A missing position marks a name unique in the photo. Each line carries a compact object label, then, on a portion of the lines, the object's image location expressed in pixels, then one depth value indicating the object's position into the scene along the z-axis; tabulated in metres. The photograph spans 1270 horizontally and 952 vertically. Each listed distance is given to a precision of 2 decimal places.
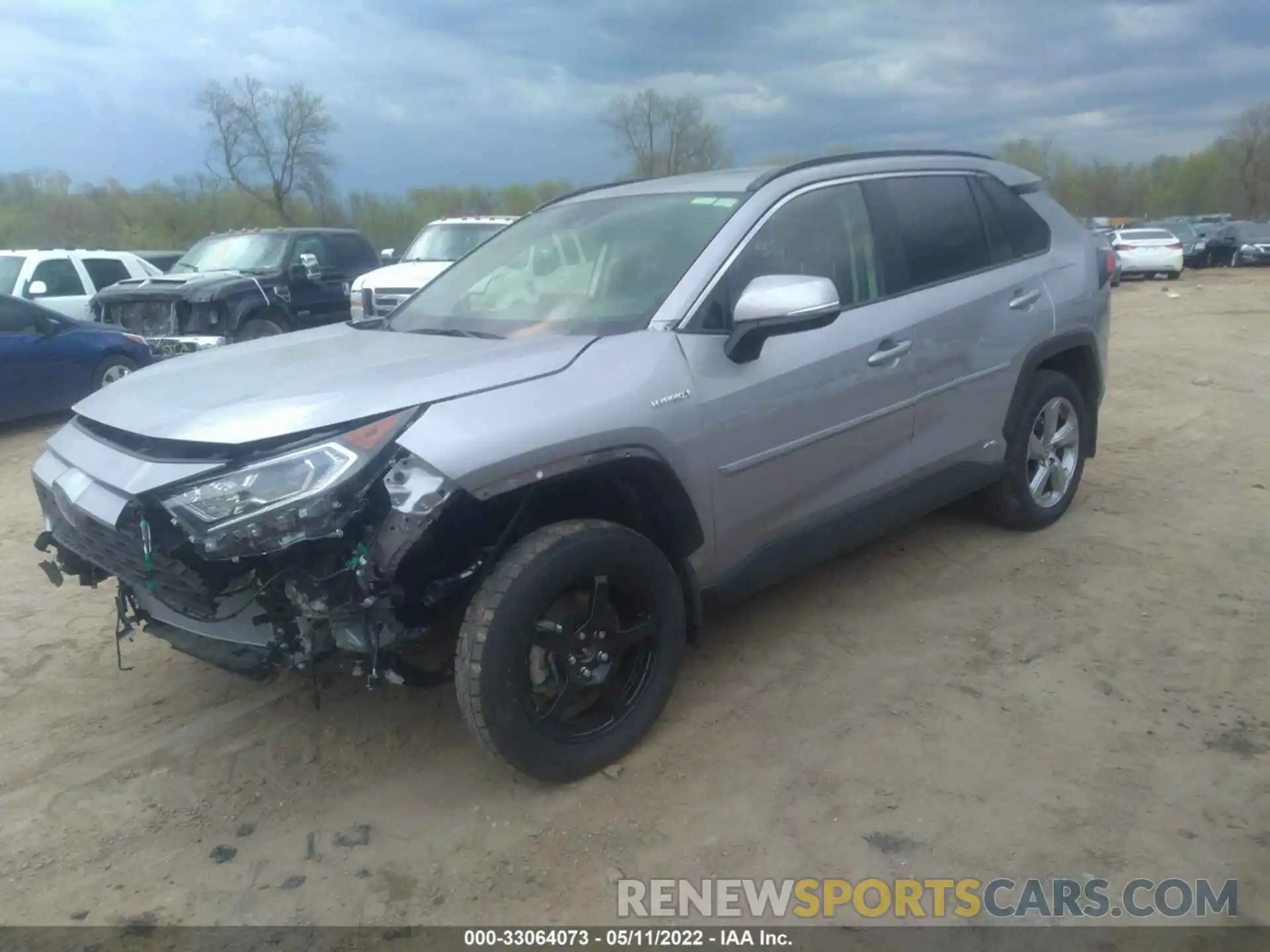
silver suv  2.65
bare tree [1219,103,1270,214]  64.69
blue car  9.03
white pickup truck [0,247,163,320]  12.13
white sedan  25.98
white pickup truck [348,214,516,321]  10.90
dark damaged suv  10.98
